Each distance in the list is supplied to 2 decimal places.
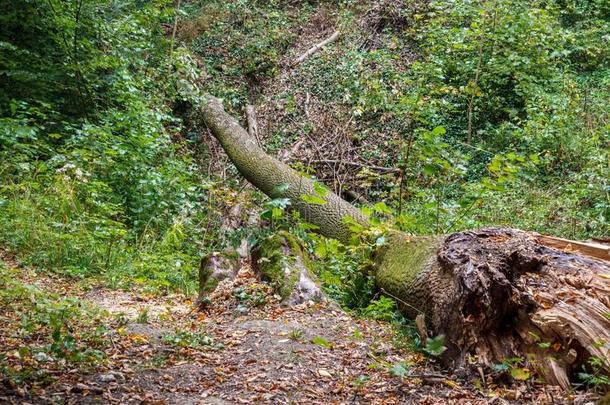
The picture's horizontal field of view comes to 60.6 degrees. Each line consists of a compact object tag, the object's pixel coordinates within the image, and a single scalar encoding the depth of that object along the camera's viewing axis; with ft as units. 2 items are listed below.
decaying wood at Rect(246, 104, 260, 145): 37.77
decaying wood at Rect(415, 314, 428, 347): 13.66
